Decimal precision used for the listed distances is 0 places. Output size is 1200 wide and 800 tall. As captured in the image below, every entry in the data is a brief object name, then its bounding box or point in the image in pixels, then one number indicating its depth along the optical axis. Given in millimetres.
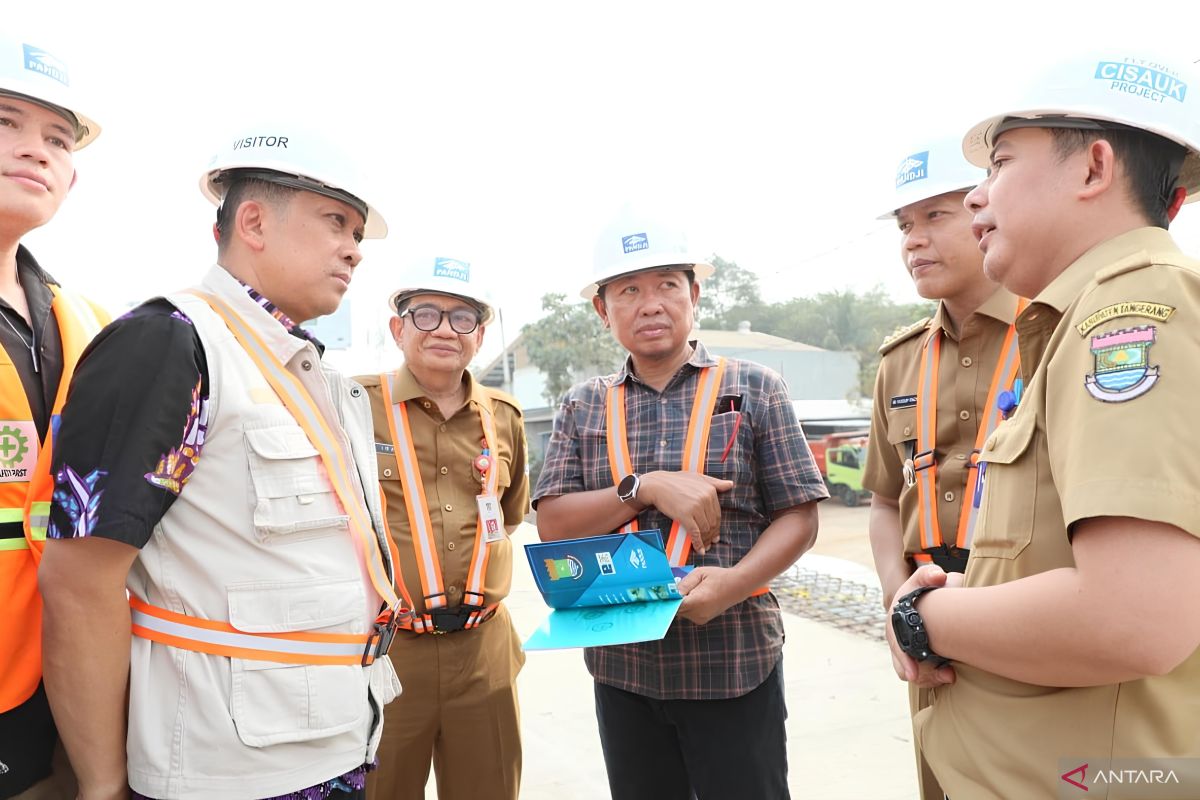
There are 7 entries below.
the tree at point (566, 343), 25609
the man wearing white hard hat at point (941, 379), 2395
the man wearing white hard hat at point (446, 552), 2967
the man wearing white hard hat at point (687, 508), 2543
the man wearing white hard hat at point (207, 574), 1571
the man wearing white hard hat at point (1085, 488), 1126
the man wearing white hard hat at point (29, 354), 1811
